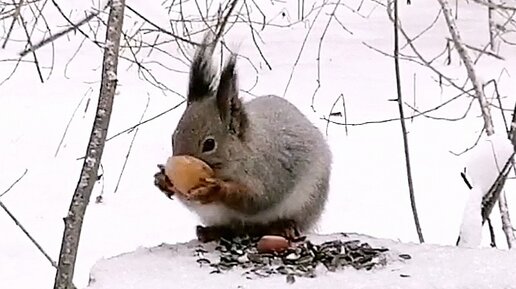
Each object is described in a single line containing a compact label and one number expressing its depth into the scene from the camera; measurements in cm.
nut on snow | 158
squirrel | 164
